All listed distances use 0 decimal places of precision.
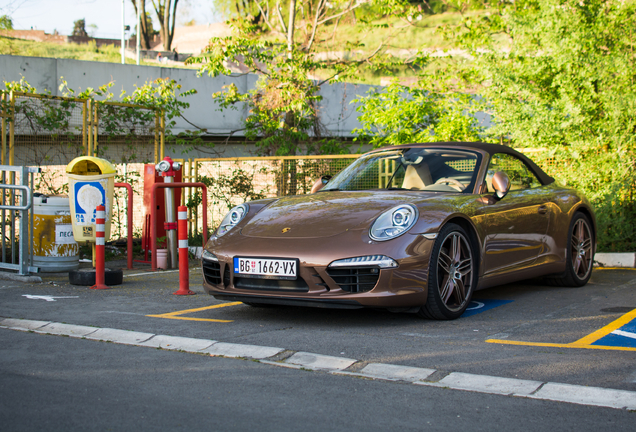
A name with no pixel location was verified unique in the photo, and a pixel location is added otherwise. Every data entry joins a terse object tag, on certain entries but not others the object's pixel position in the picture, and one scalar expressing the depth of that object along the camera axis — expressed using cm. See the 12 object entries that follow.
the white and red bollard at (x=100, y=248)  683
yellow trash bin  783
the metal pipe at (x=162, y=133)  1203
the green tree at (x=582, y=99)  880
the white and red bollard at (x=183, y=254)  633
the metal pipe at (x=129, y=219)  906
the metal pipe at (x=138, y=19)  4581
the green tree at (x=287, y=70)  1476
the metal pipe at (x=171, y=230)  893
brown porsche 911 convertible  455
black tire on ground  700
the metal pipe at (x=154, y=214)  880
